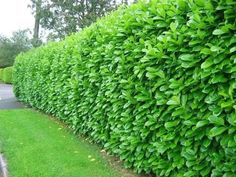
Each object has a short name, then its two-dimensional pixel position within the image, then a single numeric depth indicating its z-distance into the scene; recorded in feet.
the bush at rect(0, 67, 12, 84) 88.69
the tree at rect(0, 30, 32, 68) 105.42
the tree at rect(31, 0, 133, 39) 86.45
